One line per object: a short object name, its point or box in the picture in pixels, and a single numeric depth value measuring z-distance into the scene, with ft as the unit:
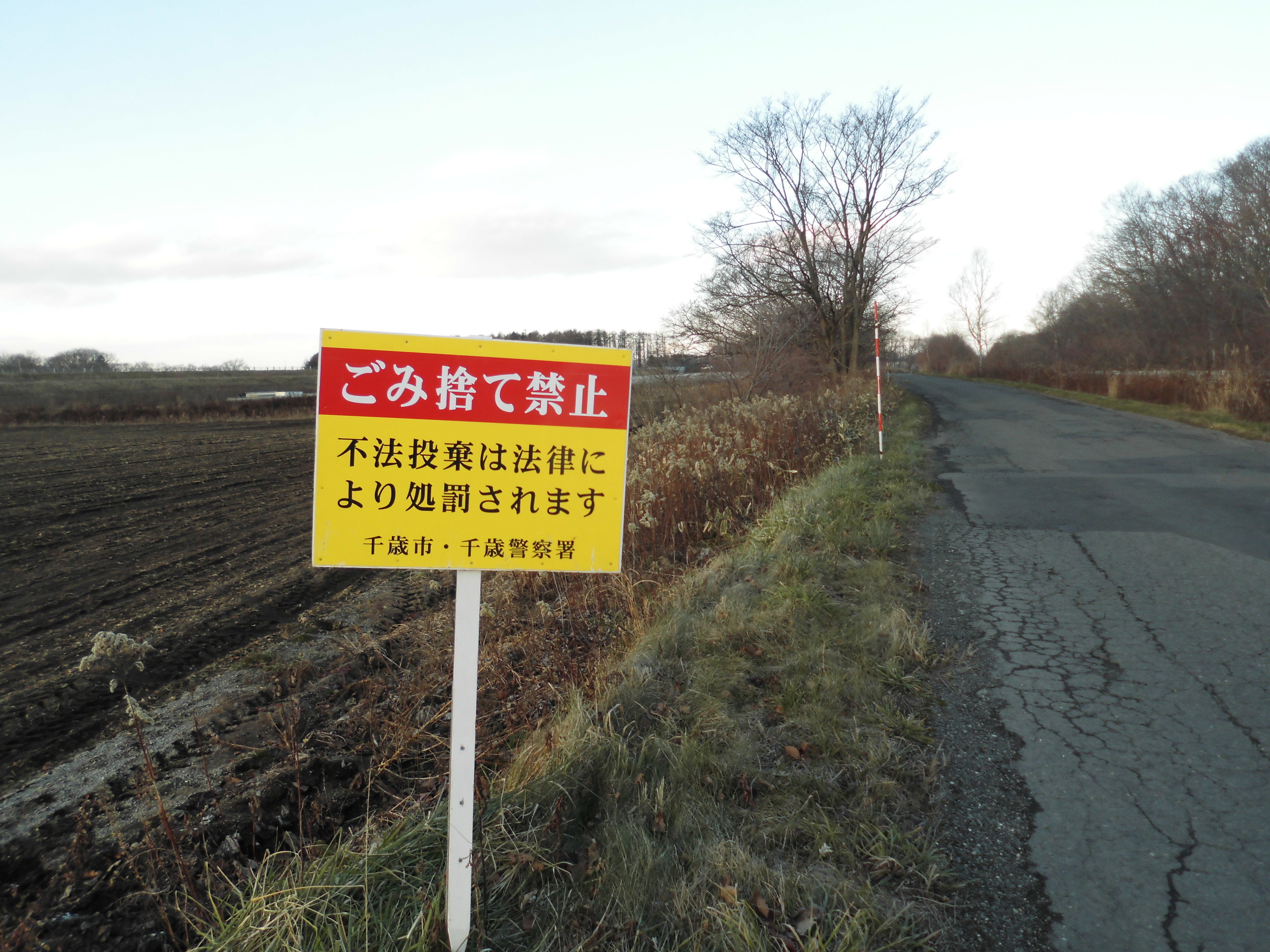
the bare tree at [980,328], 230.68
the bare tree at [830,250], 87.25
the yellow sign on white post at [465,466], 6.45
